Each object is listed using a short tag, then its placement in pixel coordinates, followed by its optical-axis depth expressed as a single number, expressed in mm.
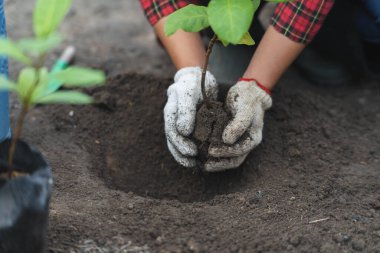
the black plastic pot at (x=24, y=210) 1662
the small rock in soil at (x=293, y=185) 1969
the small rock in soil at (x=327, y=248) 1792
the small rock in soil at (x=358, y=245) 1803
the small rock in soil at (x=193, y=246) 1782
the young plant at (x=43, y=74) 1568
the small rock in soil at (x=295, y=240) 1803
